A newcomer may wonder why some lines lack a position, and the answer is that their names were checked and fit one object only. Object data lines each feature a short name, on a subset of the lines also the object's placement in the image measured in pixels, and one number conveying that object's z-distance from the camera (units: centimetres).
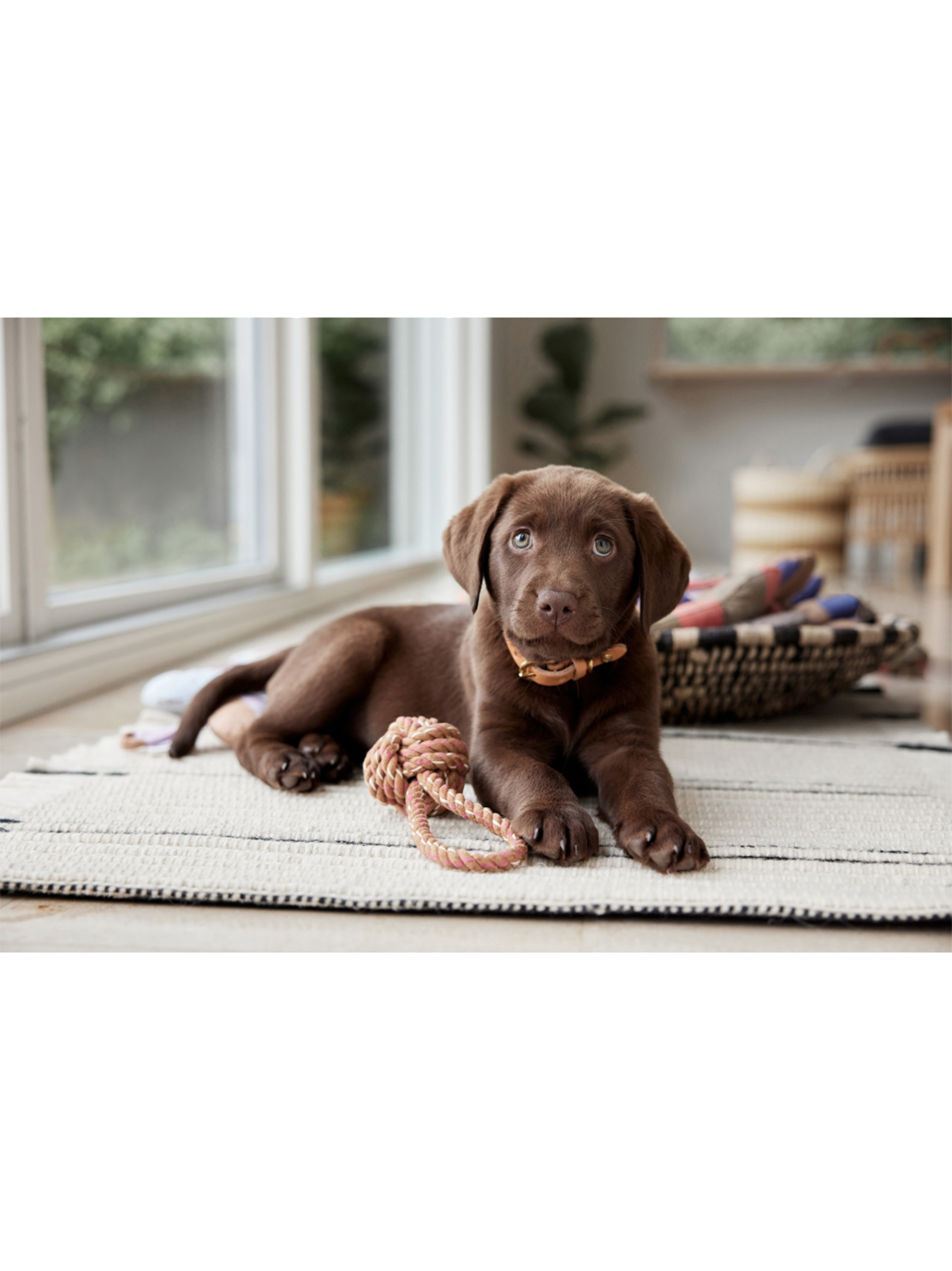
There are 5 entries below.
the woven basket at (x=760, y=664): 255
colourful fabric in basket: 277
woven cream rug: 155
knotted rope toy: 173
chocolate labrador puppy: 173
